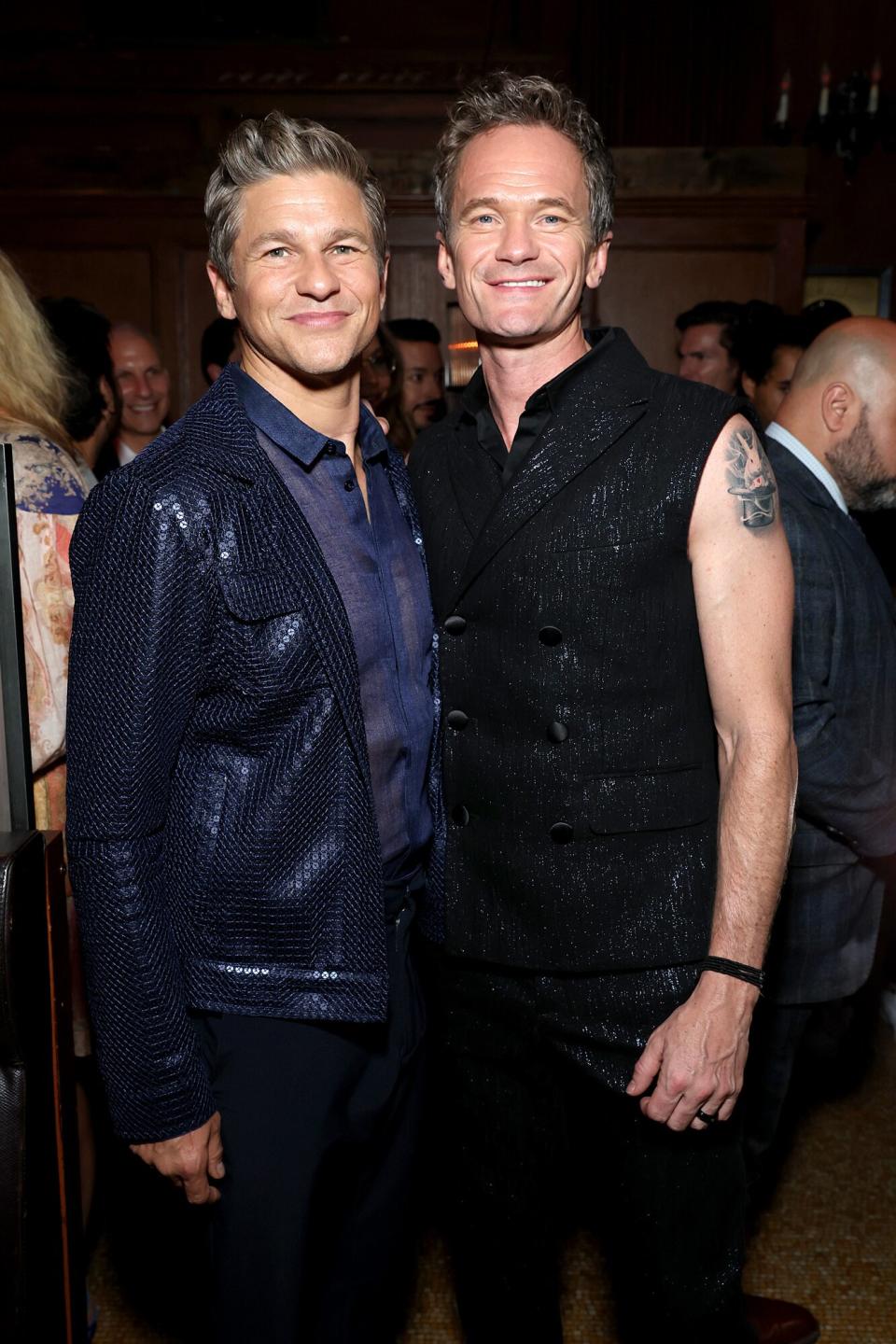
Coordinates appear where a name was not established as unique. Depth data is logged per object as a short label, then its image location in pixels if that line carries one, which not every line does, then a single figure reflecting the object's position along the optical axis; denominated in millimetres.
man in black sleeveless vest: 1509
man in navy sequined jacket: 1359
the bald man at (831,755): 2129
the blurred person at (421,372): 4383
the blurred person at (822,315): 3906
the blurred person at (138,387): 4023
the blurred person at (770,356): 3945
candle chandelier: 6168
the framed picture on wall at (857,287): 7379
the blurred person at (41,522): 1926
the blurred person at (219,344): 3676
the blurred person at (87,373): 2680
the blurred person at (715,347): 4609
